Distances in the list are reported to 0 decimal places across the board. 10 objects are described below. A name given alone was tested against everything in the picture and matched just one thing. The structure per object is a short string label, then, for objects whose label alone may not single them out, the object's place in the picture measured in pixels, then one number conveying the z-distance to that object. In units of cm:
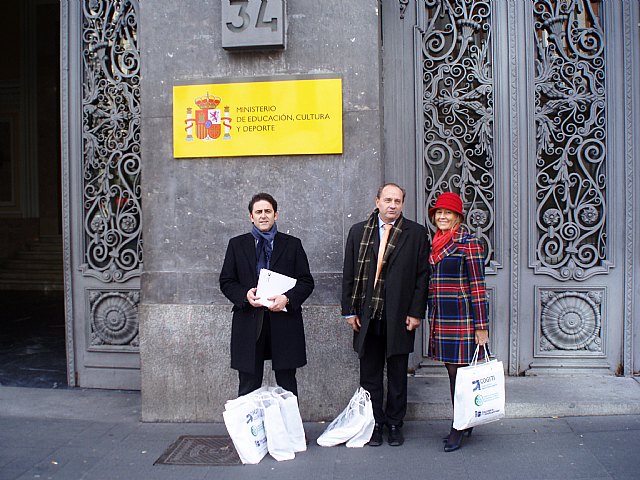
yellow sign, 525
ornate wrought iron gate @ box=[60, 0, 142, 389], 629
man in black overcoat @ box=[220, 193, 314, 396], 455
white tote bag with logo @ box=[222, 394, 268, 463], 436
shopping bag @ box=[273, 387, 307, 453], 452
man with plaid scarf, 454
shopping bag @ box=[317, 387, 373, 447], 463
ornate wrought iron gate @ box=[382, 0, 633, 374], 591
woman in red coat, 448
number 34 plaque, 520
